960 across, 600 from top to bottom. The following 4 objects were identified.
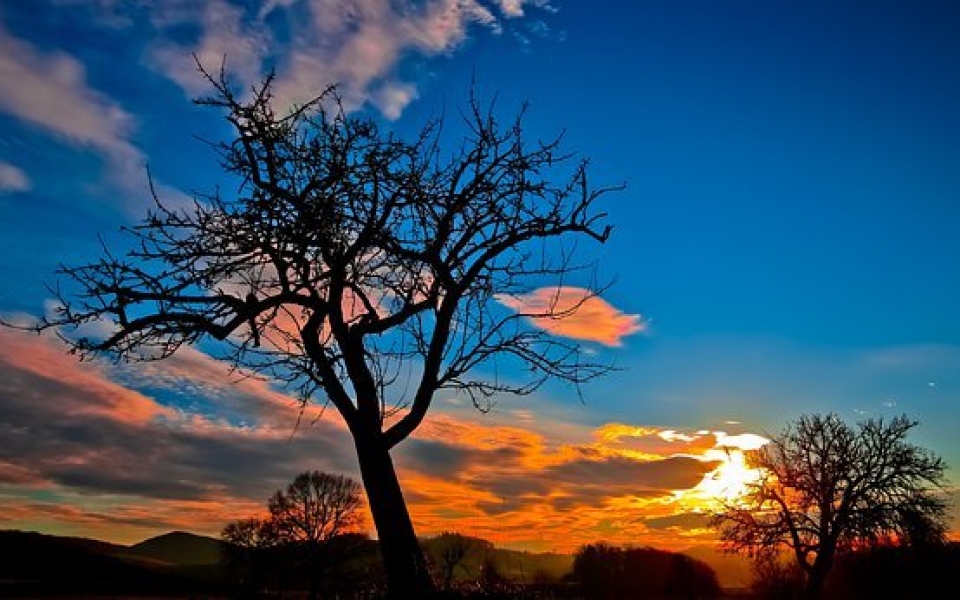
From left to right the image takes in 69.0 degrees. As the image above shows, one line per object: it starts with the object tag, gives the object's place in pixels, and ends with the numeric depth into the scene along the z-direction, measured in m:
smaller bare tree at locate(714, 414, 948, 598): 33.84
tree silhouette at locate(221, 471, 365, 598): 44.25
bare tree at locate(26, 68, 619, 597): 7.84
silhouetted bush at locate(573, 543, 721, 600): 46.47
